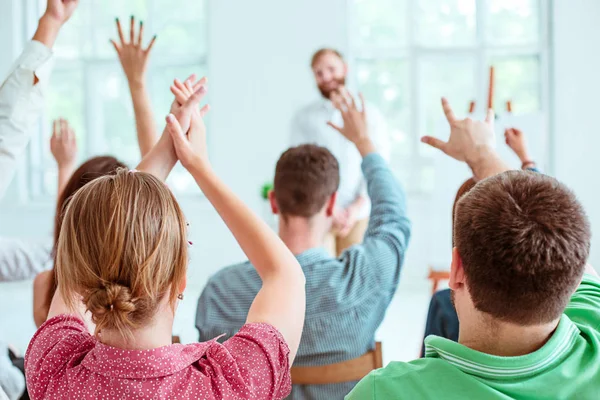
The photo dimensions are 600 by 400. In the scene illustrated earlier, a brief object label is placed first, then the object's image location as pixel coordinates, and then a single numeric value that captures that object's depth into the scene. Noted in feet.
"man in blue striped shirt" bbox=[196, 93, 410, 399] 7.23
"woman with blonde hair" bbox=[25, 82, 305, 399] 5.07
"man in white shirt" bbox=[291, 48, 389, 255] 16.80
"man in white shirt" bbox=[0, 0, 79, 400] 6.34
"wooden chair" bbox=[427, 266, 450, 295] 17.25
